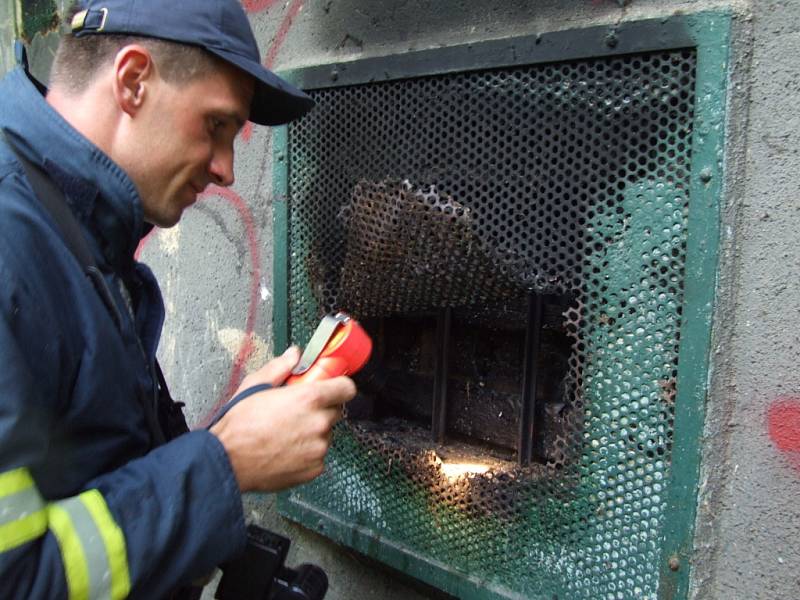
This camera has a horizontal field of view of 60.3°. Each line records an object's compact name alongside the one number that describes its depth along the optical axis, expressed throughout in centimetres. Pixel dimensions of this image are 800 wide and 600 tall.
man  101
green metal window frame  135
